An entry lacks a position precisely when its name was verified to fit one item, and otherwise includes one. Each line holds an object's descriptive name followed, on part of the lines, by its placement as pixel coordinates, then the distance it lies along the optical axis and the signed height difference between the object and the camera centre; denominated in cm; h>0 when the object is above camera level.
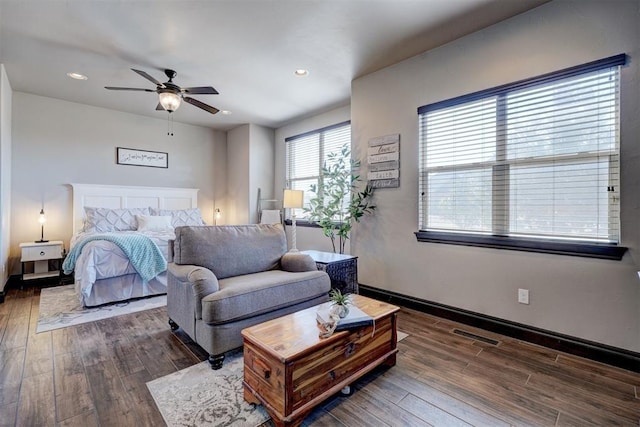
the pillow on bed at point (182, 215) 517 -9
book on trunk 169 -63
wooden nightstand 396 -62
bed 327 -38
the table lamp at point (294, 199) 388 +14
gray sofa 206 -57
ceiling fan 326 +130
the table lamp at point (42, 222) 435 -18
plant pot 176 -59
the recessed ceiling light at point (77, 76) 363 +165
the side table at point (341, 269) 309 -64
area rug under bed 286 -106
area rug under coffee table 156 -109
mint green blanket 339 -50
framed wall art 516 +94
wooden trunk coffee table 144 -81
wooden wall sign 336 +57
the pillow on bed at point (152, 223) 469 -21
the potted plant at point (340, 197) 369 +18
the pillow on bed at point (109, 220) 438 -15
